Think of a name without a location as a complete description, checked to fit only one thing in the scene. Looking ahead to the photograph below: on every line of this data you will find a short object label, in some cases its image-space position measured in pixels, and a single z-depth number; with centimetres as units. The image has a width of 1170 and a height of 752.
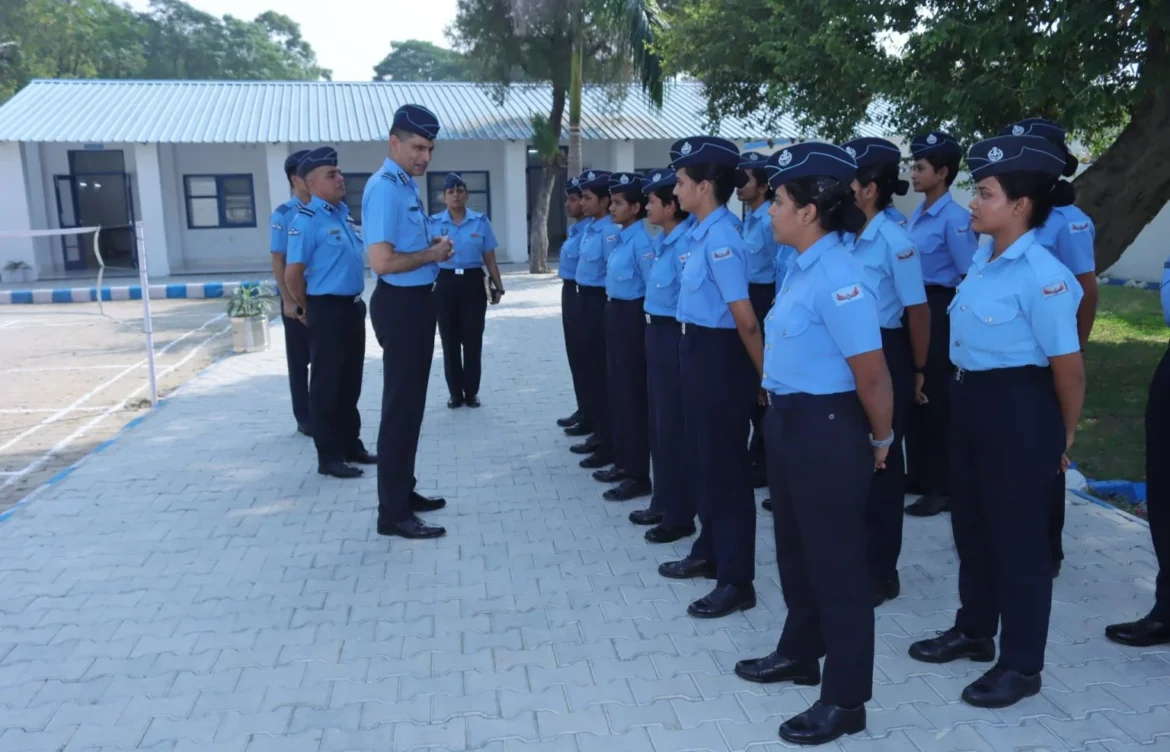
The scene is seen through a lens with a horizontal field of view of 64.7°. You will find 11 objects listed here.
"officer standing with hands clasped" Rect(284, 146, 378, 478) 586
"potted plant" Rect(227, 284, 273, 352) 1087
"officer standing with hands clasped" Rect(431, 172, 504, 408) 776
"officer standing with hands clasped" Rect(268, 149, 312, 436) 646
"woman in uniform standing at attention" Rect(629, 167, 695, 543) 446
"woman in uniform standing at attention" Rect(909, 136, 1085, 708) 298
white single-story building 2117
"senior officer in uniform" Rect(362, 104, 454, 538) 456
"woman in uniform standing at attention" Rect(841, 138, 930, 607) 397
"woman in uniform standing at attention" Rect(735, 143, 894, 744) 279
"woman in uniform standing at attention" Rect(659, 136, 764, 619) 380
